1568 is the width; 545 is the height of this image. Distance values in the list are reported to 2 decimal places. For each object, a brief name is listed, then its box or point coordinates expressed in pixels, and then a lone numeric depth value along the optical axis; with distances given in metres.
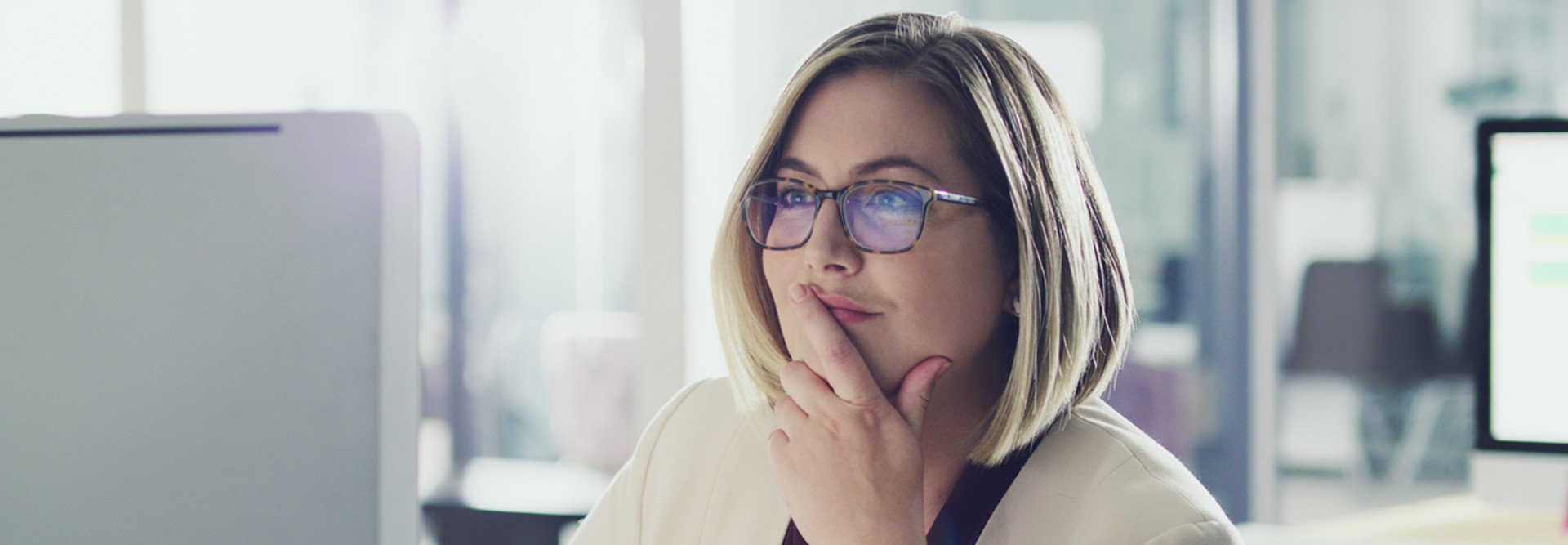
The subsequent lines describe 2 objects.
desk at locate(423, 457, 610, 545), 2.77
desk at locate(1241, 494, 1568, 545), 1.83
